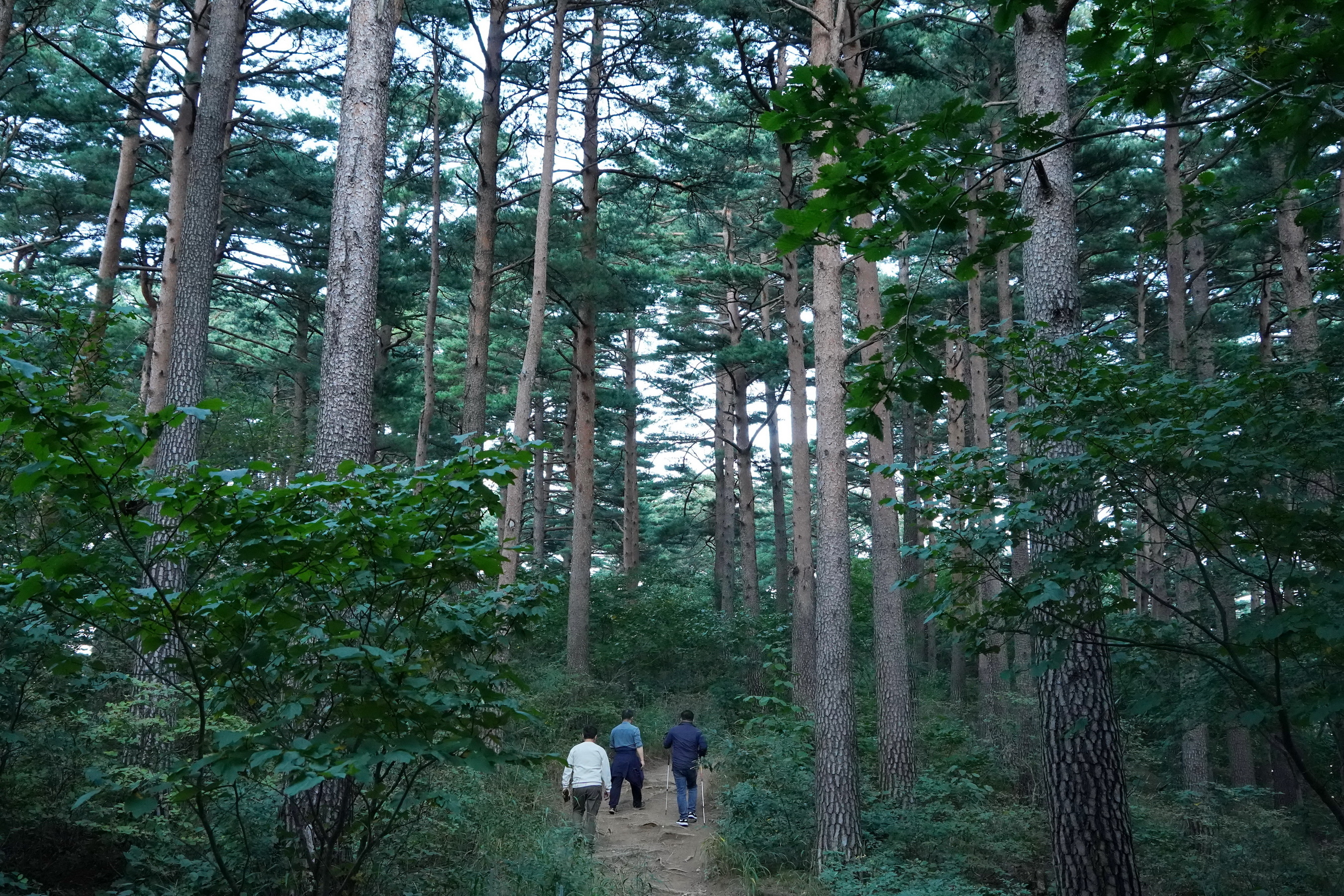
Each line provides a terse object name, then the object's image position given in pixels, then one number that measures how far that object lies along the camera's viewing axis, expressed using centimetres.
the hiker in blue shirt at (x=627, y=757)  1145
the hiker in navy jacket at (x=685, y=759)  1105
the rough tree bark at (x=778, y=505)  2708
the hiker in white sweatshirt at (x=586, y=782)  966
